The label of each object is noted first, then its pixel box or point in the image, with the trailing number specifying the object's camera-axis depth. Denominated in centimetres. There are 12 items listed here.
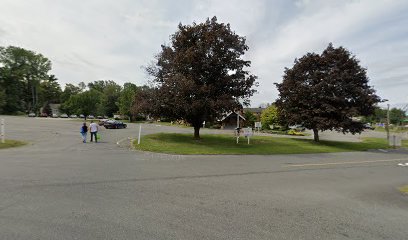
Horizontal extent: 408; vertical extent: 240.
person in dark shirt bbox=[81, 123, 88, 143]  2180
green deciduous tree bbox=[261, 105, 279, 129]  6262
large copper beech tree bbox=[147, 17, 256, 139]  2294
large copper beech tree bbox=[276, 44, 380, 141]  2730
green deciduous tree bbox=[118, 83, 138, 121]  8088
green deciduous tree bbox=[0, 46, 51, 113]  9744
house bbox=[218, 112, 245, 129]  6844
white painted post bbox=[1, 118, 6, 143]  1933
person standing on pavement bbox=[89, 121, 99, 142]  2245
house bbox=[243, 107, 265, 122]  9249
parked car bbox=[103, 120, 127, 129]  4562
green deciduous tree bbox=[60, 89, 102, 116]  7184
